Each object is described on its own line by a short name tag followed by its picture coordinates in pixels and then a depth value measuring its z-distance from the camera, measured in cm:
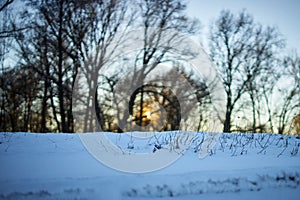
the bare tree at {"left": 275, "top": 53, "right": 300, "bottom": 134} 2773
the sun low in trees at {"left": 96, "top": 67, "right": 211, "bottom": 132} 1884
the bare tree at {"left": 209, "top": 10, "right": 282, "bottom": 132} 2459
